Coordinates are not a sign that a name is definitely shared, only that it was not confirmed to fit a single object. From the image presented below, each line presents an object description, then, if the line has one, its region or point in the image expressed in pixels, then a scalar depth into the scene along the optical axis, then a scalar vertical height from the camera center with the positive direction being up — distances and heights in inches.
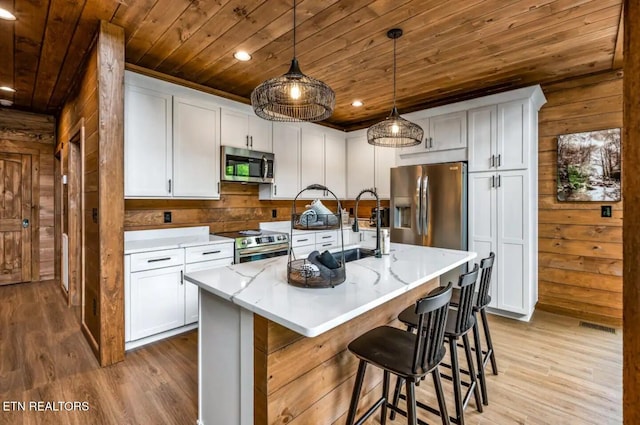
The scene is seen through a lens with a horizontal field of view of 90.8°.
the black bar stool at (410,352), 51.2 -25.6
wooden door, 180.4 -3.2
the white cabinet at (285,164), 160.6 +25.2
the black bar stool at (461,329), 64.0 -26.0
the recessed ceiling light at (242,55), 108.5 +55.0
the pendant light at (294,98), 66.6 +27.0
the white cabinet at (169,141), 112.2 +27.5
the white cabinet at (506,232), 128.6 -9.0
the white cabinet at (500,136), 127.3 +31.5
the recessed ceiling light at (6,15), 83.7 +53.5
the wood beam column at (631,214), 27.6 -0.3
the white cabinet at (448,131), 143.3 +37.4
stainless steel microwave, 138.0 +21.2
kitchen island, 50.4 -23.9
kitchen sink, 94.8 -13.0
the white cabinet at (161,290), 104.5 -27.5
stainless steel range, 131.9 -14.3
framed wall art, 124.5 +18.2
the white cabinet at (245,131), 139.9 +37.7
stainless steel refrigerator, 139.9 +2.4
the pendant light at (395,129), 95.3 +25.6
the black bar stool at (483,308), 78.4 -25.2
